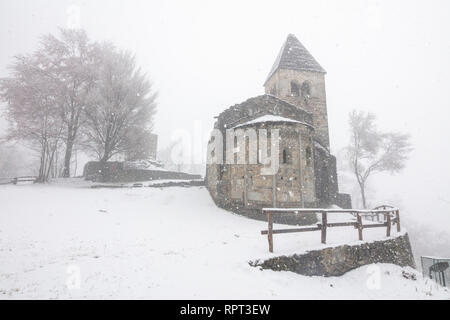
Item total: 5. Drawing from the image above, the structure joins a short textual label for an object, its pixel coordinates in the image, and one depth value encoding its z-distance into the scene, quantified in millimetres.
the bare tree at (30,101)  17734
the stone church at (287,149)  13148
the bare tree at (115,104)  19891
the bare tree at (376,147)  26656
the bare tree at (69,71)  19188
